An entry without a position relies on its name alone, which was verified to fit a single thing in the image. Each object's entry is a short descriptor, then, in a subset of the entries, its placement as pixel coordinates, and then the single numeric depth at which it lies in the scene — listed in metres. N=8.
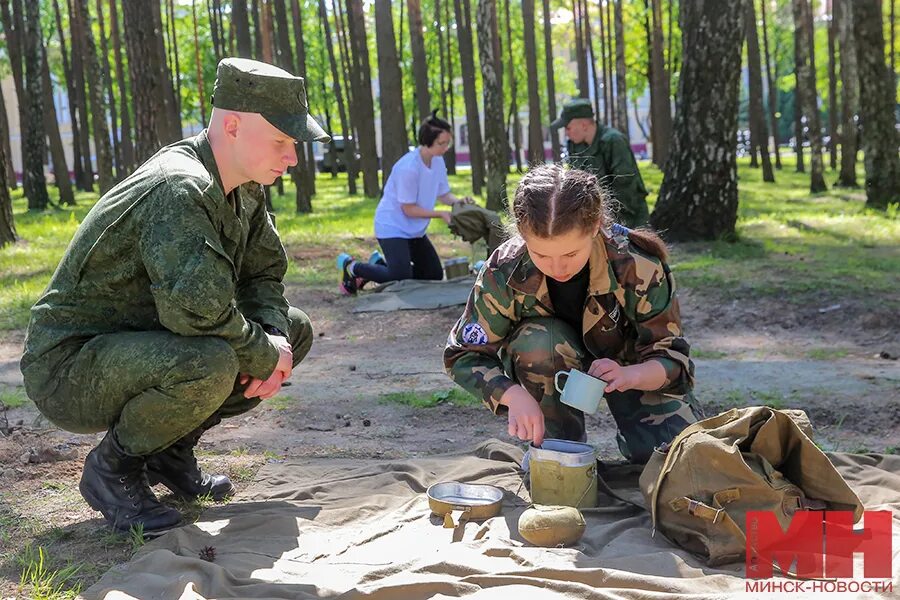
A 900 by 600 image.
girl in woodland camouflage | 3.35
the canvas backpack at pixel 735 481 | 2.89
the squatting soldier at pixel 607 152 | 8.77
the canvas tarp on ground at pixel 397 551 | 2.74
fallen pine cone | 3.08
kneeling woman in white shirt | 8.91
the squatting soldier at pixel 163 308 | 3.08
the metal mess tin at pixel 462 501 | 3.37
